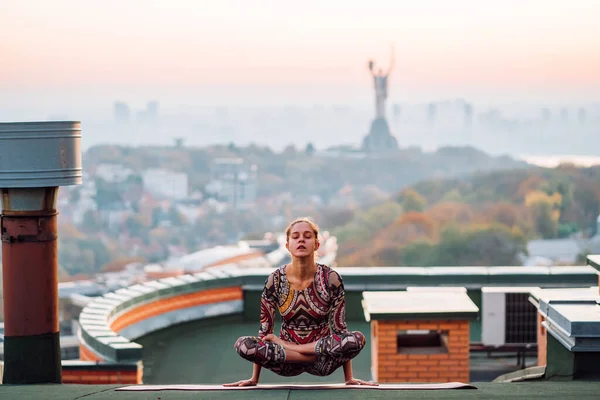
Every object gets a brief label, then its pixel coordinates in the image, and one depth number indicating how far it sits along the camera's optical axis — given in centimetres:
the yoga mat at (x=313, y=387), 569
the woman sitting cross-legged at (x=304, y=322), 580
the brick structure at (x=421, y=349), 942
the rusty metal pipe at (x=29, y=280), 737
